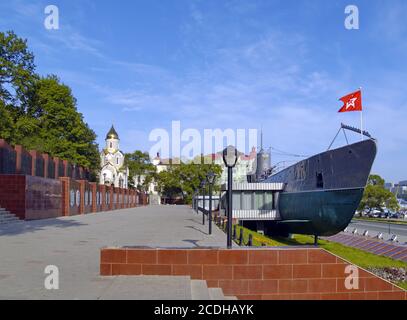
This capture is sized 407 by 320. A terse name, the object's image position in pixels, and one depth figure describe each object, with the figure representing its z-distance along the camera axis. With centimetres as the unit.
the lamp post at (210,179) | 1947
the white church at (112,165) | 7100
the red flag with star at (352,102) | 1764
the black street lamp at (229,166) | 813
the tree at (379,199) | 6278
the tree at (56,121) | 4072
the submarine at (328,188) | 1919
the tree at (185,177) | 8844
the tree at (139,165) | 8438
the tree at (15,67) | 3438
